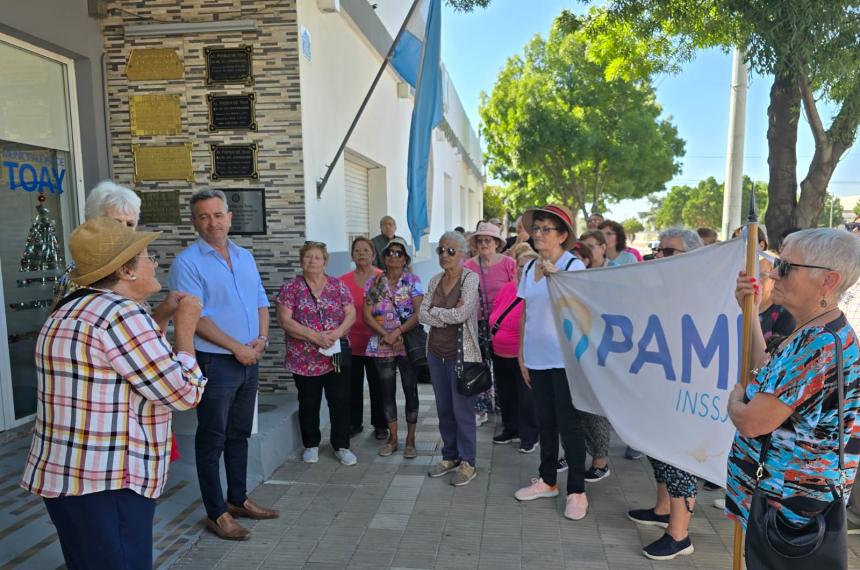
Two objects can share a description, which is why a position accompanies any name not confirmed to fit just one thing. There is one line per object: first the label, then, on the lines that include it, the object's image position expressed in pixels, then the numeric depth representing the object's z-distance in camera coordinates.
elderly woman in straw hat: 1.96
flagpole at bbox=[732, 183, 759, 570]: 2.41
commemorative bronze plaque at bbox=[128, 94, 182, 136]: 5.40
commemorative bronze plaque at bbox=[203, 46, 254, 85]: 5.34
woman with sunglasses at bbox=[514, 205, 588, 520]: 3.81
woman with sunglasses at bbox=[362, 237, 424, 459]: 4.84
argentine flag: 6.27
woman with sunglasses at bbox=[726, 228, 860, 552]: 1.92
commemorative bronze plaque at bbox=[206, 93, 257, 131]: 5.38
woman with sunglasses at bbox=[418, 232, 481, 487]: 4.26
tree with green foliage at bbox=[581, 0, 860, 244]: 4.81
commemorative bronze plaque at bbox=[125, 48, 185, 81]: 5.36
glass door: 4.28
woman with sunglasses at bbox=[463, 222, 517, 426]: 5.09
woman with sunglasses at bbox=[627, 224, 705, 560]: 3.31
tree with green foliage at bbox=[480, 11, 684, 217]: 20.53
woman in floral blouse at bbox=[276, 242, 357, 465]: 4.49
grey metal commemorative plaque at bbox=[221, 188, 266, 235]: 5.45
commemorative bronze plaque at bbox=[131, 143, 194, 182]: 5.43
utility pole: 9.27
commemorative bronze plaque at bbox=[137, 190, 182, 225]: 5.48
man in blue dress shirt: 3.45
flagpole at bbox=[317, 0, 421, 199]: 5.82
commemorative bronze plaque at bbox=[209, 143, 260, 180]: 5.41
